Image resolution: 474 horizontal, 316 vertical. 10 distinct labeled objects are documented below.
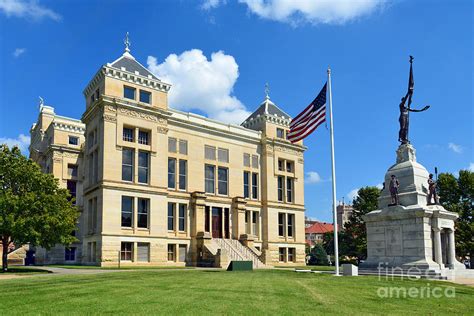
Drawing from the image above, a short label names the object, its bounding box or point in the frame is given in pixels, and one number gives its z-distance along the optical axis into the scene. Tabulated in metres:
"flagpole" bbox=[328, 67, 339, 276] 27.27
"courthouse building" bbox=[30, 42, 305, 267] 43.47
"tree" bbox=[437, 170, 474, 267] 51.75
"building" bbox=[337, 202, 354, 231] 177.85
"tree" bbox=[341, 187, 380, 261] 65.88
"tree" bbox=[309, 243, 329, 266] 68.31
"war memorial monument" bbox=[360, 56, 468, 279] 28.92
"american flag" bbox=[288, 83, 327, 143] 30.70
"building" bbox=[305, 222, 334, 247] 164.75
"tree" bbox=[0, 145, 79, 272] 33.34
